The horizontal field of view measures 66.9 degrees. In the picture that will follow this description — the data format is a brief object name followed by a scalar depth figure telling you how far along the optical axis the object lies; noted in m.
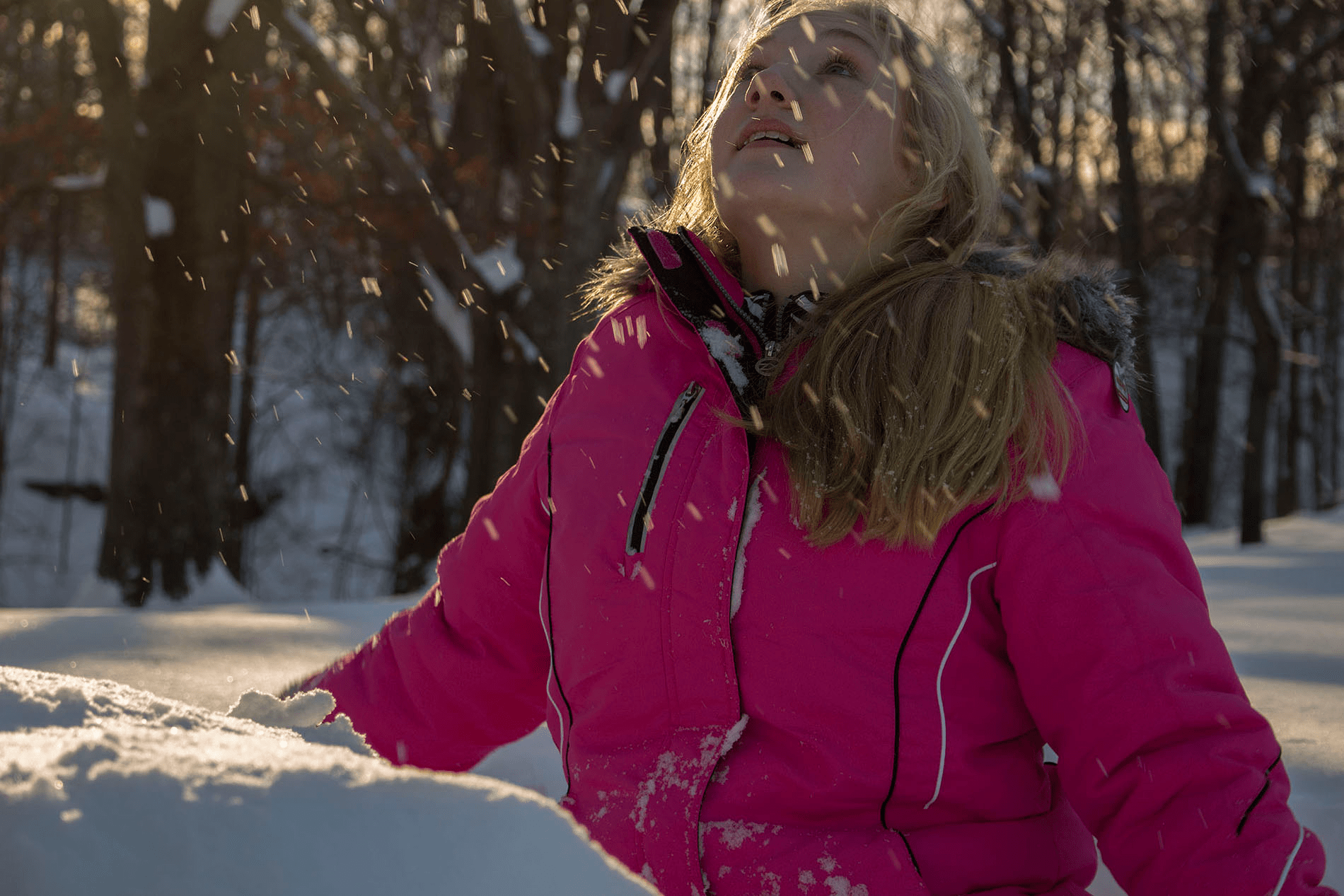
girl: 1.28
